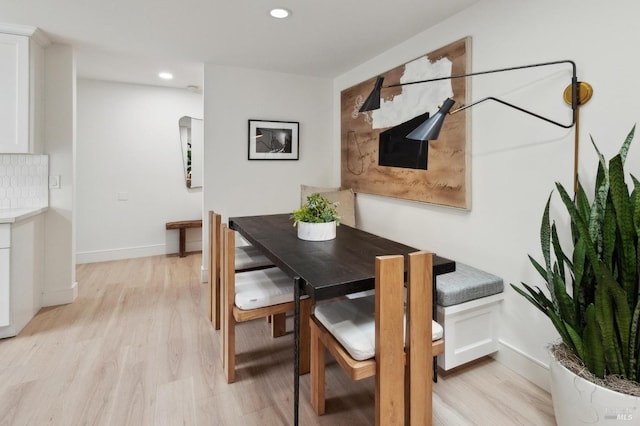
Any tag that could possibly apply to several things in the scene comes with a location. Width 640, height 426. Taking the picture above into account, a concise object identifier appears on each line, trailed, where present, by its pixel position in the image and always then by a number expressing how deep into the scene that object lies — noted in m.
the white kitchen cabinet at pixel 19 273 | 2.41
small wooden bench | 4.70
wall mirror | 4.84
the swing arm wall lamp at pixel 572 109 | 1.66
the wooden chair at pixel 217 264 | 2.35
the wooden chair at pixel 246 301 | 1.88
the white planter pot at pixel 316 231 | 2.09
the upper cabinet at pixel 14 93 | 2.61
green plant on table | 2.14
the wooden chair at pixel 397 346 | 1.30
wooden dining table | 1.40
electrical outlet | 3.02
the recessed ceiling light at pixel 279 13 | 2.38
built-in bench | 1.98
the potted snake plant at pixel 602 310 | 1.33
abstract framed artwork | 2.37
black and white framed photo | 3.78
